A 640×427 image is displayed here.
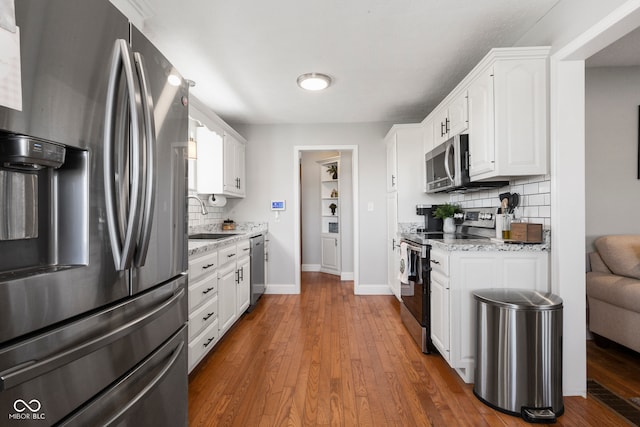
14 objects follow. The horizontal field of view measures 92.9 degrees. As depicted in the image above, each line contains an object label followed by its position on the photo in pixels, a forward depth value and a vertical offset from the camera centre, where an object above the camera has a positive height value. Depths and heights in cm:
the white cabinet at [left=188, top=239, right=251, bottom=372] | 205 -68
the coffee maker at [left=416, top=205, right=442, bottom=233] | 341 -13
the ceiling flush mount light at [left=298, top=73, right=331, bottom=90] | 283 +124
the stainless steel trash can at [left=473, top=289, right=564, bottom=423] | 168 -82
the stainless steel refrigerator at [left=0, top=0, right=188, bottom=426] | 64 -3
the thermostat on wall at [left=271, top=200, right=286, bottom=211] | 436 +9
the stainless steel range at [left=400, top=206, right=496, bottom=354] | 246 -47
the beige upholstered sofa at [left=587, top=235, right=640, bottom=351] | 220 -60
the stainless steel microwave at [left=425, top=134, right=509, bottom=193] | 249 +38
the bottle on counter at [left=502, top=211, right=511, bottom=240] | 223 -12
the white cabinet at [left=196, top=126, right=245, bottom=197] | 334 +56
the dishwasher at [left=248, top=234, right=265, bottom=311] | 354 -71
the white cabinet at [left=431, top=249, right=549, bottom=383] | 202 -47
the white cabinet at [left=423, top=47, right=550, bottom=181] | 199 +67
